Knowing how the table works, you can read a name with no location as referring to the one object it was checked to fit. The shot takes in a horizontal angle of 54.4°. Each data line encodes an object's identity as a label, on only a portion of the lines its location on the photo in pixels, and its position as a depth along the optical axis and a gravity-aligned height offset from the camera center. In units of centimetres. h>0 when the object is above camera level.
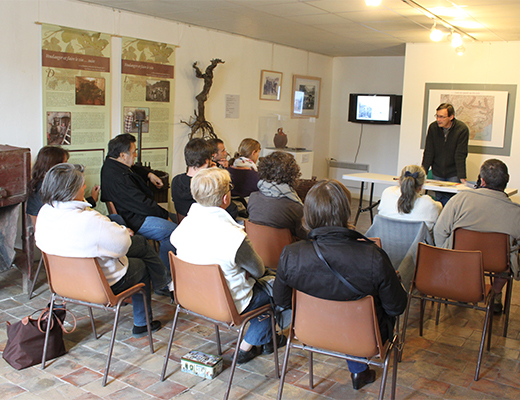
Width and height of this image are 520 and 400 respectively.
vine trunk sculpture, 634 +39
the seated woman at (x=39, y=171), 395 -38
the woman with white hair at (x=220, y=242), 254 -56
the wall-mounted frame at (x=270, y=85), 766 +75
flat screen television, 884 +55
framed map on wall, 658 +45
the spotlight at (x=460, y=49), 590 +109
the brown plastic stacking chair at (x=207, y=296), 247 -83
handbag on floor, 289 -126
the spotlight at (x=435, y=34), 514 +109
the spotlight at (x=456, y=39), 558 +114
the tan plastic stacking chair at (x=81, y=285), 265 -86
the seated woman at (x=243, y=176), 487 -42
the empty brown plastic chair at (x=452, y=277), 297 -80
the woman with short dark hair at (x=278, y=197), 347 -44
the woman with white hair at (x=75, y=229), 266 -55
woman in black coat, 210 -52
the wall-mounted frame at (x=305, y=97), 848 +67
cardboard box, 282 -131
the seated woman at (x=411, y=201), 350 -42
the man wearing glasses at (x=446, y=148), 590 -7
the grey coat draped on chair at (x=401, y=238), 346 -69
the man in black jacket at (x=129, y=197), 398 -55
